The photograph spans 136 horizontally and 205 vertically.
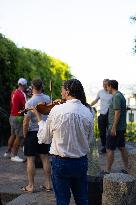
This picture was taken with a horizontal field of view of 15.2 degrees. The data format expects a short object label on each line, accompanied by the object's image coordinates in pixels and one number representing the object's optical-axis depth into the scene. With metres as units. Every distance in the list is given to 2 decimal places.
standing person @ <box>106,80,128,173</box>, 8.91
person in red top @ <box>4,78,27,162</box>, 10.73
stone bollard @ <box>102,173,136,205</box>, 5.99
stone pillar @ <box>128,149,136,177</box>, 7.68
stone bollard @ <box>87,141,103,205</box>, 6.67
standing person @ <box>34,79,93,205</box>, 5.00
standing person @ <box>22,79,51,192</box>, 7.57
